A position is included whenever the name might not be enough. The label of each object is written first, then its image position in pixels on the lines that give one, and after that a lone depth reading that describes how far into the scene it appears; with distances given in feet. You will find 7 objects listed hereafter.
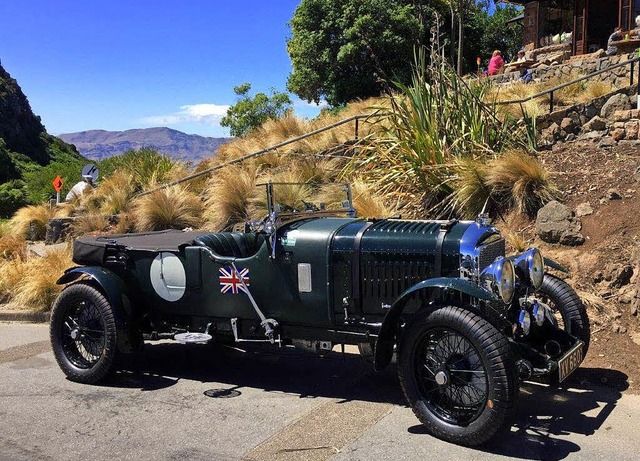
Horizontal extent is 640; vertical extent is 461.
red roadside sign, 50.14
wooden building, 61.67
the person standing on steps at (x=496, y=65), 63.52
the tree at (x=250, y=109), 92.47
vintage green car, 13.01
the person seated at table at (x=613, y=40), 52.71
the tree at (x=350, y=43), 73.05
